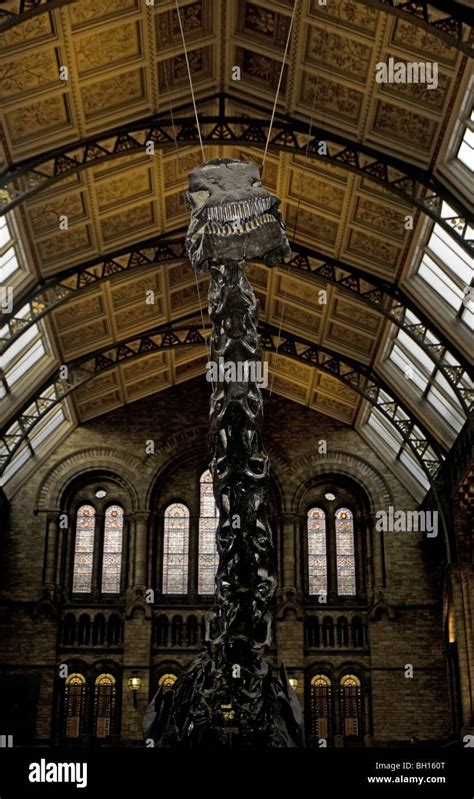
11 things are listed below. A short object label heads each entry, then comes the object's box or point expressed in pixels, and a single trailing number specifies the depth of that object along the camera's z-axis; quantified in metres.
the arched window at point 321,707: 29.80
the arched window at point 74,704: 29.39
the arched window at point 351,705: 29.94
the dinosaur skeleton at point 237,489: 9.90
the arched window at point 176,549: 31.56
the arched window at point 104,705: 29.47
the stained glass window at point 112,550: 31.38
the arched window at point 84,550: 31.38
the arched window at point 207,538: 31.55
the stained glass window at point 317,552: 31.75
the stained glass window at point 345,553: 31.81
